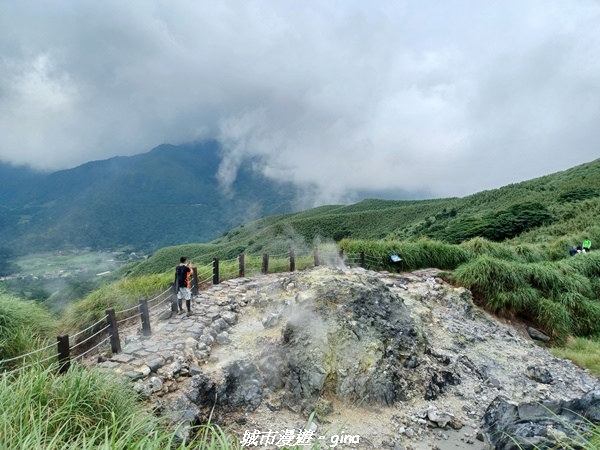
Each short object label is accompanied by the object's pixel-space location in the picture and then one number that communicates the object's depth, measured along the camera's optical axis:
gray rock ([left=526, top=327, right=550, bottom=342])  10.98
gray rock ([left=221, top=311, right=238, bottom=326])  8.35
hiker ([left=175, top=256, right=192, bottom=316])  8.31
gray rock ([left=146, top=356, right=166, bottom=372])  5.74
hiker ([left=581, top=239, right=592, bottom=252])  17.18
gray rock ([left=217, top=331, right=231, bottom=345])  7.43
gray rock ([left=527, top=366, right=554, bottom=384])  7.91
